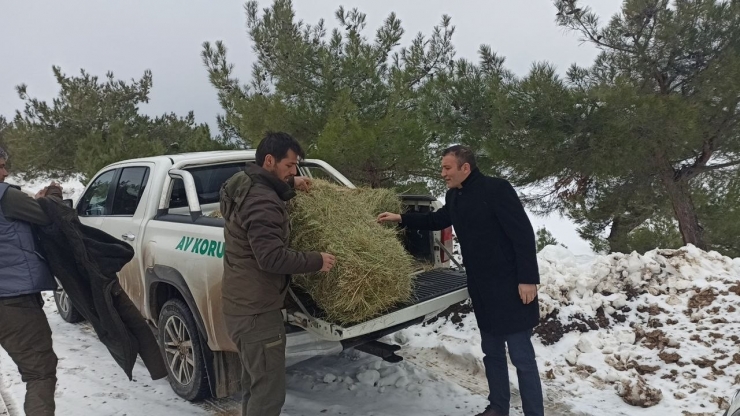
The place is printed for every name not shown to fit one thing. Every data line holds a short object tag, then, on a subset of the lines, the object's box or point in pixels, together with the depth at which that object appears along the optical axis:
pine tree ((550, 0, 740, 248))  6.93
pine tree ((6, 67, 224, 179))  14.59
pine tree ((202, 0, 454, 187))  7.20
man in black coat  3.27
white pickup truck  3.33
